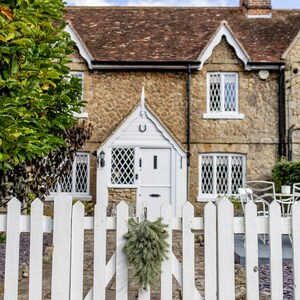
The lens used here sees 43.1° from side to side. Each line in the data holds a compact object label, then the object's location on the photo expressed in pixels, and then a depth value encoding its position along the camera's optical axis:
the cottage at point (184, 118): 14.12
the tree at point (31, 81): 4.02
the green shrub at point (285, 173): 12.01
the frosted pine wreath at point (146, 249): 3.46
